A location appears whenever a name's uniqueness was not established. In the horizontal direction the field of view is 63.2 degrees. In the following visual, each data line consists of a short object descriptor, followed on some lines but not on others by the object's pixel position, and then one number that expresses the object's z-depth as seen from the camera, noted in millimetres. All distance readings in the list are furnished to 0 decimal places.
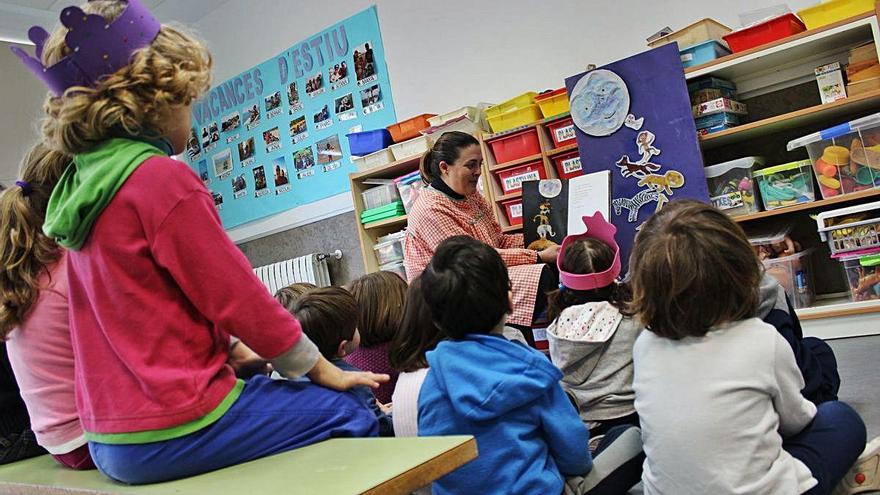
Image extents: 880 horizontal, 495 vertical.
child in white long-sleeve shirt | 1142
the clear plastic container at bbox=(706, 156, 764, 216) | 3055
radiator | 5105
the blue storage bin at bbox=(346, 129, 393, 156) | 4359
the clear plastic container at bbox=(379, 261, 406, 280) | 4289
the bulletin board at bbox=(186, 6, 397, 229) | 4812
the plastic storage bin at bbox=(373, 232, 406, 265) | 4309
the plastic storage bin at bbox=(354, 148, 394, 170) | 4285
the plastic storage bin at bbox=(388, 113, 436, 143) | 4133
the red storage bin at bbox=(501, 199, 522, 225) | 3824
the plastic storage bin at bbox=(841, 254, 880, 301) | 2738
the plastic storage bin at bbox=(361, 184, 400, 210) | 4332
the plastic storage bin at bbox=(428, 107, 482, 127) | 3832
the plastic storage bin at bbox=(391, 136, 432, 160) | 4066
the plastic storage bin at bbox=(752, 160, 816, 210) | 2953
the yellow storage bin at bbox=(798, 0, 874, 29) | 2748
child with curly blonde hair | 1019
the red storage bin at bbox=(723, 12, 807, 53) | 2902
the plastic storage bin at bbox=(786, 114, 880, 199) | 2736
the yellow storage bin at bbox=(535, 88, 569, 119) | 3527
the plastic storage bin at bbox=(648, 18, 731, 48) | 3072
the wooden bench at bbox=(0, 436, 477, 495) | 837
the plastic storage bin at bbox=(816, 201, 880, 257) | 2713
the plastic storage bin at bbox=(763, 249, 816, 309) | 2926
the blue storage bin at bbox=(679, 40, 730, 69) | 3039
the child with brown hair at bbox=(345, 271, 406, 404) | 1812
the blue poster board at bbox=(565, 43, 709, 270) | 3027
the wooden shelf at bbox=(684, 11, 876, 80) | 2777
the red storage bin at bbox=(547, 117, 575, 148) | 3543
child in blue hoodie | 1176
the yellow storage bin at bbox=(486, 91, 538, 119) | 3668
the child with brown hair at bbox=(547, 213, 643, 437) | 1609
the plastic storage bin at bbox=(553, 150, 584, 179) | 3566
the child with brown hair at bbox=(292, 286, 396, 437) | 1592
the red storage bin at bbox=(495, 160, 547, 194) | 3674
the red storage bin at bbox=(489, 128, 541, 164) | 3666
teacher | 2738
